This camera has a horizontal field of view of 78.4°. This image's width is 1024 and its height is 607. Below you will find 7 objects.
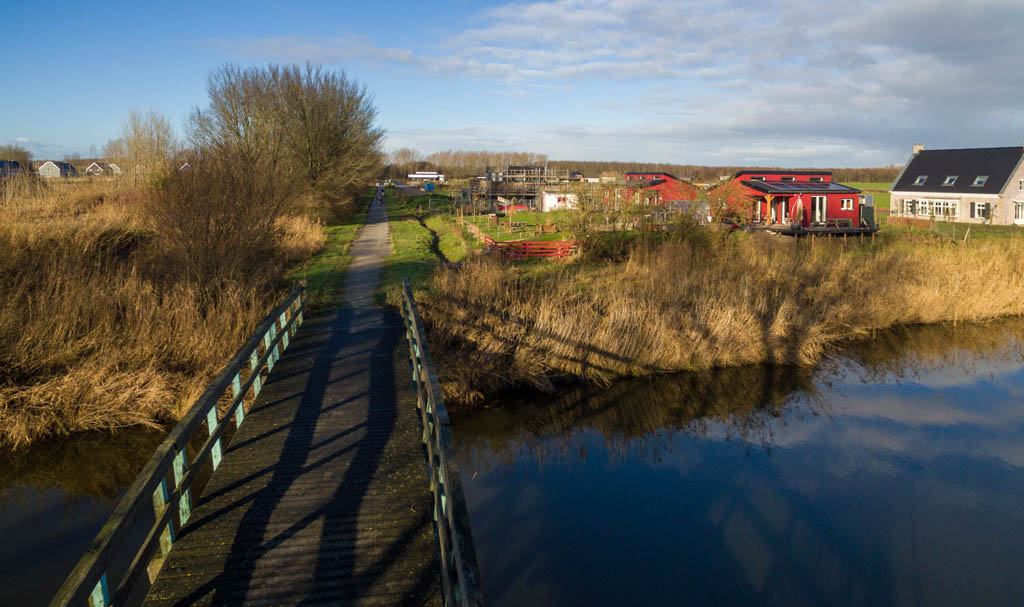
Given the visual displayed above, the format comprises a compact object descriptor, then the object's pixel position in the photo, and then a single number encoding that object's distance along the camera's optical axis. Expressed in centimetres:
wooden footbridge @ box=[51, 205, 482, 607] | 405
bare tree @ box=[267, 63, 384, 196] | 3173
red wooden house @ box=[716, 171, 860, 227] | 3472
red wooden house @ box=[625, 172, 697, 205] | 2511
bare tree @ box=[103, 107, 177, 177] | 2716
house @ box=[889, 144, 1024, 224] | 4019
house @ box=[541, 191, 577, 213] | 5196
